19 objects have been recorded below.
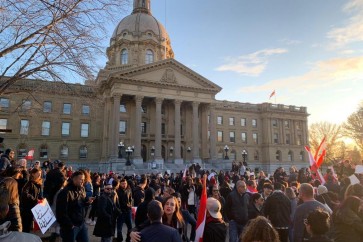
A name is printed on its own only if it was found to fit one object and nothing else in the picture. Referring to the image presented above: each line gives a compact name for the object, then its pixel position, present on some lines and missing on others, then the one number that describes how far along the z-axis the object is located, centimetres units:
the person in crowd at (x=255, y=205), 803
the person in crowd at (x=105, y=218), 782
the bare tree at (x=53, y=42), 917
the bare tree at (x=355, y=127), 5469
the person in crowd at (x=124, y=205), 990
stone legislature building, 4291
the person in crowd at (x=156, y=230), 393
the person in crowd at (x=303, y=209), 577
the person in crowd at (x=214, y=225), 538
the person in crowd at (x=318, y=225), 394
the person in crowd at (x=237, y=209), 795
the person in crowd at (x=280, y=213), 710
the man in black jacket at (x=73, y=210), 646
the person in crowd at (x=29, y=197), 763
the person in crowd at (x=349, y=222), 498
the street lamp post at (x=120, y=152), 4012
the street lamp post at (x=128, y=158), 3673
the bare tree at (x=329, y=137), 7212
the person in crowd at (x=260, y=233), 276
